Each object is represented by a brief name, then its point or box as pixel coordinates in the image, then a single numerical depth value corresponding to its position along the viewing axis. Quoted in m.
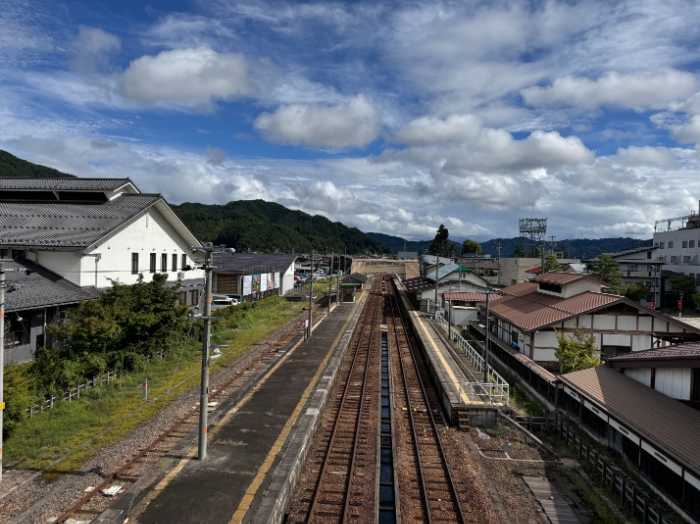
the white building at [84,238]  21.47
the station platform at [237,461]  9.34
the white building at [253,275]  43.38
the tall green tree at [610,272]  52.16
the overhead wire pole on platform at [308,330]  29.78
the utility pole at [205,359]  11.14
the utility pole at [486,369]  19.11
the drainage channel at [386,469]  11.76
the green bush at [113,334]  15.41
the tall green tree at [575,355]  19.58
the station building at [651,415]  10.58
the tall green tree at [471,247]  136.00
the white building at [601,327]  23.08
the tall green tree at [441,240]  118.75
